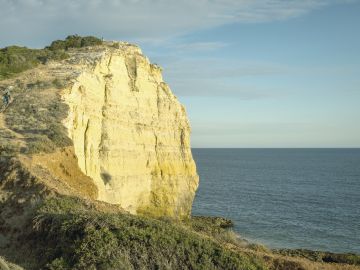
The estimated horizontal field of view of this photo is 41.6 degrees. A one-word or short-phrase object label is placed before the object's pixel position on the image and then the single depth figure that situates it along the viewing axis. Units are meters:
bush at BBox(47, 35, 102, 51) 43.16
